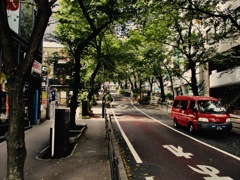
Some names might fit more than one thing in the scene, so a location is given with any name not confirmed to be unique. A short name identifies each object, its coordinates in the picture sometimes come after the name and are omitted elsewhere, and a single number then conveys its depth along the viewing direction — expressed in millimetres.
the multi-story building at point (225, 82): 24734
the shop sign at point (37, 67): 16925
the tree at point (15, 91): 5434
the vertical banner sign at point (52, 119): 8867
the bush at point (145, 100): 46438
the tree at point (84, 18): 13062
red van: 13461
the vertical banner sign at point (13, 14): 12484
